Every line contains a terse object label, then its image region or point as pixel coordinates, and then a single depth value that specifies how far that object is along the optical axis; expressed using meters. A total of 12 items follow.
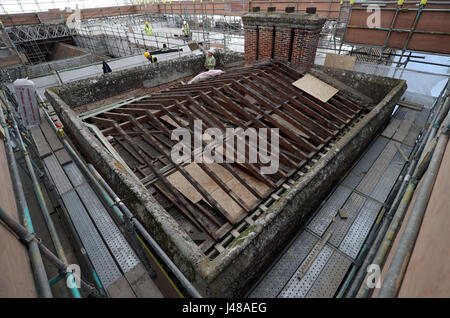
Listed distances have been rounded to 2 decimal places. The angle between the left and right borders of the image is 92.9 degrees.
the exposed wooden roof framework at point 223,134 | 3.75
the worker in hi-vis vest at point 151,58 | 11.50
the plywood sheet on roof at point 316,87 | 6.33
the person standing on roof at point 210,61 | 10.02
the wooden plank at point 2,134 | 3.57
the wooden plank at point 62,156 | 5.49
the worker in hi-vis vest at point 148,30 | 23.23
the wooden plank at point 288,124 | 5.34
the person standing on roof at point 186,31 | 22.43
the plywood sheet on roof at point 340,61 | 10.29
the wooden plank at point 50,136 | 6.10
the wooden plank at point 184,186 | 3.79
